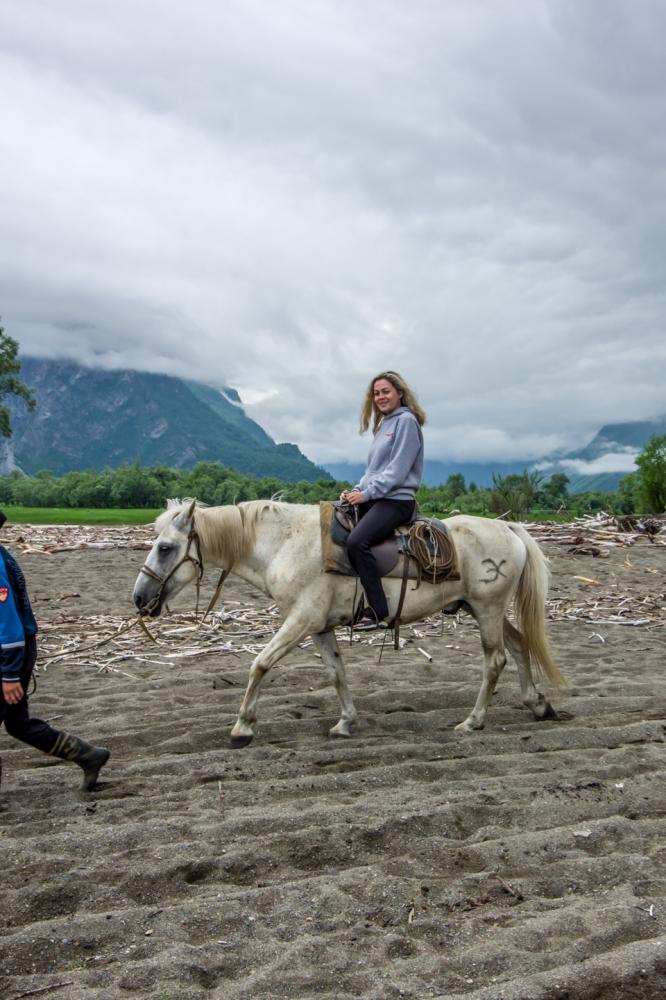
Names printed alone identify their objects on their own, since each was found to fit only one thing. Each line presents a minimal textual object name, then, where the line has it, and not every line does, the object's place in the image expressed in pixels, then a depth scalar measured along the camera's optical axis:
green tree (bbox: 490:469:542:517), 32.03
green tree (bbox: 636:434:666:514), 31.92
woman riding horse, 6.12
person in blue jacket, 4.61
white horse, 6.10
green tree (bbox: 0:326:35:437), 60.25
